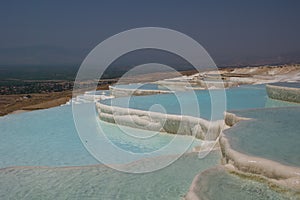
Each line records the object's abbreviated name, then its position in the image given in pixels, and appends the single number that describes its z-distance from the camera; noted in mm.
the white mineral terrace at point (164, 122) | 6898
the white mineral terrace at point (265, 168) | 3332
